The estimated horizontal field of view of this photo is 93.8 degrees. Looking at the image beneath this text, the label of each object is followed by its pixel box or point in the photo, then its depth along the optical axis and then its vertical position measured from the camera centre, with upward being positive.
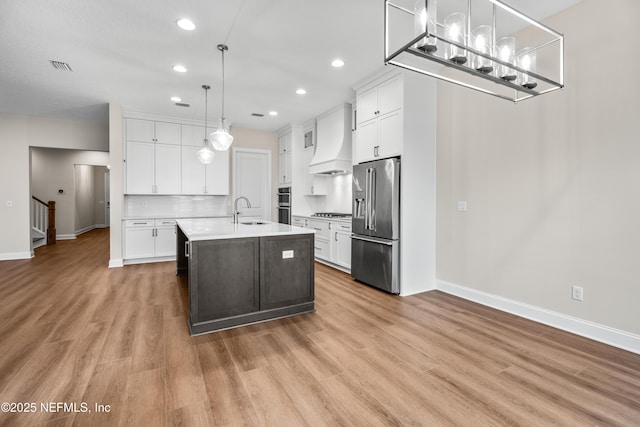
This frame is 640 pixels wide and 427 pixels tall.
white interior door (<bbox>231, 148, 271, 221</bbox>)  6.89 +0.73
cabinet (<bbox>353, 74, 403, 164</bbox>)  3.77 +1.23
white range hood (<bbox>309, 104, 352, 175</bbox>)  5.26 +1.27
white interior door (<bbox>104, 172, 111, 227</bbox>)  12.02 +0.52
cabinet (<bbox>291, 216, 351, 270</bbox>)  4.91 -0.52
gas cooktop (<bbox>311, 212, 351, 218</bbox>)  5.40 -0.06
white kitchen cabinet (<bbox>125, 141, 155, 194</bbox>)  5.60 +0.82
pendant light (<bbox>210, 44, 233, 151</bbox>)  3.47 +0.85
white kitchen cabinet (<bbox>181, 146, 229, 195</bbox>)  6.08 +0.77
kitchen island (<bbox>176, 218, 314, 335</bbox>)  2.70 -0.62
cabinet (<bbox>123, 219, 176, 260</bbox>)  5.49 -0.52
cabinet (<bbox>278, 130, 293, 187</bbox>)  6.65 +1.19
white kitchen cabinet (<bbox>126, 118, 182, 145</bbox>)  5.60 +1.54
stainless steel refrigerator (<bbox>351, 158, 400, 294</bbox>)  3.81 -0.18
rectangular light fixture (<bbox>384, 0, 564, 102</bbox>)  1.60 +1.09
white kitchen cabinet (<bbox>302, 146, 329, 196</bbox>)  6.32 +0.63
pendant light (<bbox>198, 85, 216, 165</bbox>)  4.32 +0.82
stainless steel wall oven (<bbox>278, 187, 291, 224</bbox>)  6.66 +0.14
